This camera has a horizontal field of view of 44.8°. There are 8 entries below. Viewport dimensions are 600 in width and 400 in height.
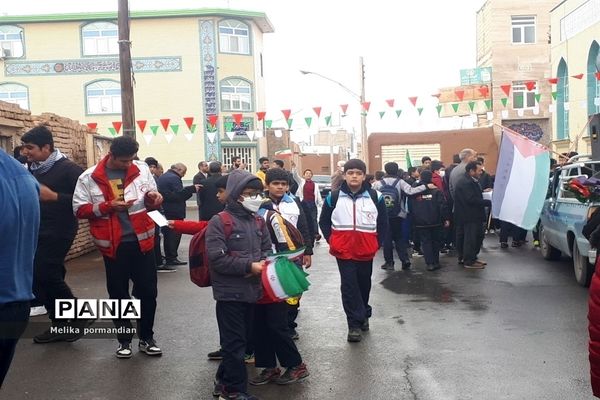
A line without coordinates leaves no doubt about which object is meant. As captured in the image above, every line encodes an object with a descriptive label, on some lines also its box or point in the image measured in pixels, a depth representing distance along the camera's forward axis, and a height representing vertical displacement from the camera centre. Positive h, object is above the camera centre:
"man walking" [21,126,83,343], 6.57 -0.57
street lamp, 28.93 +1.12
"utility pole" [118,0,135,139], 13.34 +1.47
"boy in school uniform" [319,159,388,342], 7.04 -0.93
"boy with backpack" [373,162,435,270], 11.92 -1.15
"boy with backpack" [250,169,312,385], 5.56 -1.44
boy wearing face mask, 5.06 -0.87
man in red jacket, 6.20 -0.56
